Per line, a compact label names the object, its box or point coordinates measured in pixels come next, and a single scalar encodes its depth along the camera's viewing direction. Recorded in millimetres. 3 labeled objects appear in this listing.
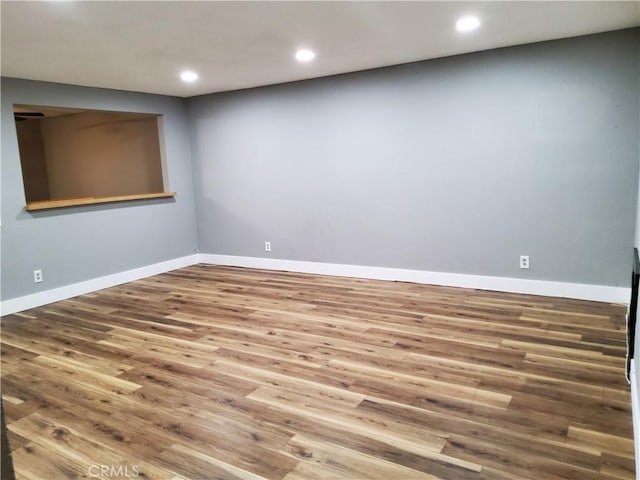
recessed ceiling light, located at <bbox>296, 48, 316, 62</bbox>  3675
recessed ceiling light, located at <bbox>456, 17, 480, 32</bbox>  3053
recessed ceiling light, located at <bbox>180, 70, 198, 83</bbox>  4314
